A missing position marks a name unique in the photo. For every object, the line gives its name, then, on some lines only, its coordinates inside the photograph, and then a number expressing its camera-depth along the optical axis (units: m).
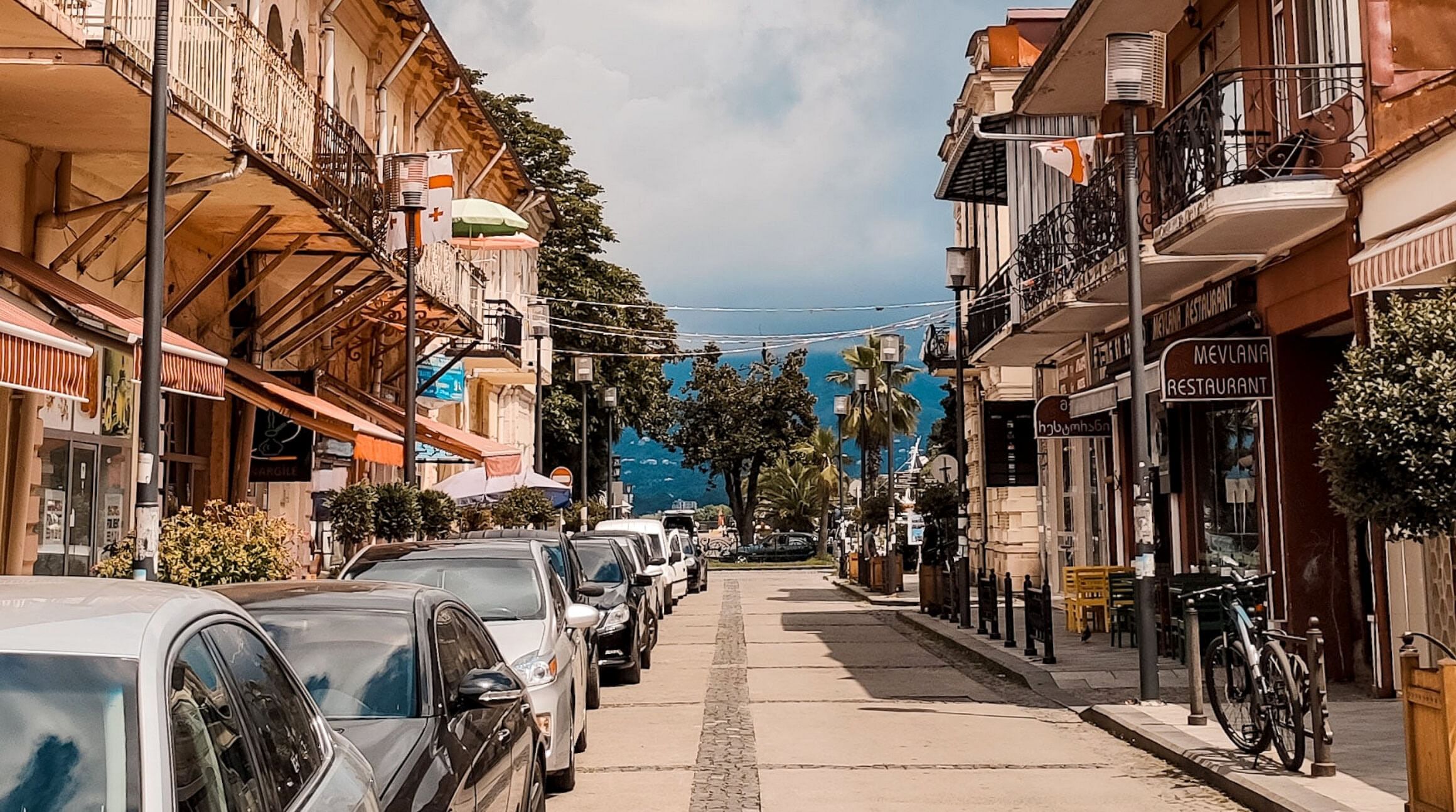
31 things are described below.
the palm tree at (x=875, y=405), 70.69
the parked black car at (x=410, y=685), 5.72
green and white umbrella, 27.05
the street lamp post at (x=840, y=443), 53.16
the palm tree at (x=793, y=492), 82.06
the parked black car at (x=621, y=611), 16.69
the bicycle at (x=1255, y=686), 9.70
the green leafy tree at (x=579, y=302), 54.78
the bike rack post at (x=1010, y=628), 19.88
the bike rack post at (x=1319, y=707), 9.35
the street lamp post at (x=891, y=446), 35.69
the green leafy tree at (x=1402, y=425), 8.51
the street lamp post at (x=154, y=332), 10.23
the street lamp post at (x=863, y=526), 40.72
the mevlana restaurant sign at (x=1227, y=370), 15.63
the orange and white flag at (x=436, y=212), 21.81
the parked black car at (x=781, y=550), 71.12
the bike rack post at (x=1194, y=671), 12.18
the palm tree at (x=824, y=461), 79.00
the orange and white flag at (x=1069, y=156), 15.96
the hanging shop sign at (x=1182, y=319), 16.67
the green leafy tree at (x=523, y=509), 33.62
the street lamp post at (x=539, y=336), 36.84
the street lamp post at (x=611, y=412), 49.16
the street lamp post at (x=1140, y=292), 13.38
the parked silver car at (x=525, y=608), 9.58
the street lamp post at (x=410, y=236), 19.98
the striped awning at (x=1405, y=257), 10.15
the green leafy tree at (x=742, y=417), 81.06
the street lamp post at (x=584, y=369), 44.03
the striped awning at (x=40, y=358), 9.00
